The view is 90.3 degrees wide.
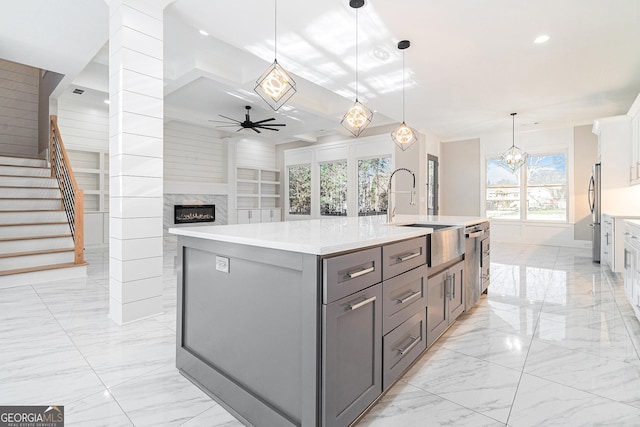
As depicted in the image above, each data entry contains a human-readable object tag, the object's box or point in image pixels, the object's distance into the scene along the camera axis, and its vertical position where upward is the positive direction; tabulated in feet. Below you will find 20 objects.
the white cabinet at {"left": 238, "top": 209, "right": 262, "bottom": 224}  31.14 -0.28
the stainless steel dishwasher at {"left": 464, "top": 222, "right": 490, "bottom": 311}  9.36 -1.58
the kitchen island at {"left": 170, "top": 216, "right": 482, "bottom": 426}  4.12 -1.61
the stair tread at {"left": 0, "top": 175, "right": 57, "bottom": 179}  17.23 +1.99
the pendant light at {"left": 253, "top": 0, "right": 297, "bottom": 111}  8.24 +3.39
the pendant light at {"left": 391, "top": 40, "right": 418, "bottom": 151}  13.41 +3.31
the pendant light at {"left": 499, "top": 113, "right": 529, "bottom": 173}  22.03 +3.93
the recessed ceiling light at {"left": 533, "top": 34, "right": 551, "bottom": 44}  11.69 +6.49
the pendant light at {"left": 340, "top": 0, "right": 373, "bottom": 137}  11.12 +3.35
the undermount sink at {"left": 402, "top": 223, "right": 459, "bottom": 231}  9.36 -0.39
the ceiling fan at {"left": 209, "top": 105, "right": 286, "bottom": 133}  22.30 +6.20
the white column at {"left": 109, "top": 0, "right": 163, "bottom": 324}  8.95 +1.58
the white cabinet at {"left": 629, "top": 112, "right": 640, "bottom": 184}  15.23 +3.11
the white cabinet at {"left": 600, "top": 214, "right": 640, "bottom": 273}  15.29 -1.38
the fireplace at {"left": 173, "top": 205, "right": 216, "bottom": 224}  26.55 -0.07
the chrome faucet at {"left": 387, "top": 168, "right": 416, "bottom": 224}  9.48 +0.13
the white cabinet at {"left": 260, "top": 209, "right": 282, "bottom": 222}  33.40 -0.29
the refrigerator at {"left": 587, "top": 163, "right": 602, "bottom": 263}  18.29 +0.45
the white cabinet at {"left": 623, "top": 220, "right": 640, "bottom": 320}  8.98 -1.56
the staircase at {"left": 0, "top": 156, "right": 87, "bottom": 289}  13.21 -0.78
